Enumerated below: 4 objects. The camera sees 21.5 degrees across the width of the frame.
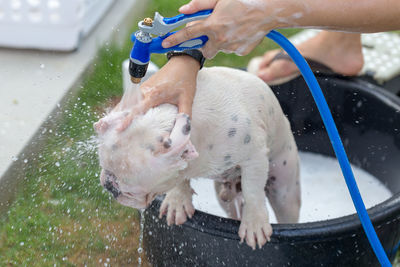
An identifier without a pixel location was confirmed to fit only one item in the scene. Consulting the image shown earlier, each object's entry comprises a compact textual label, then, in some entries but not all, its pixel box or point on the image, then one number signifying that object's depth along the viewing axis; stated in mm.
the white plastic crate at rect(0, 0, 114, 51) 2839
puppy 1541
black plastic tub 1750
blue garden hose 1632
